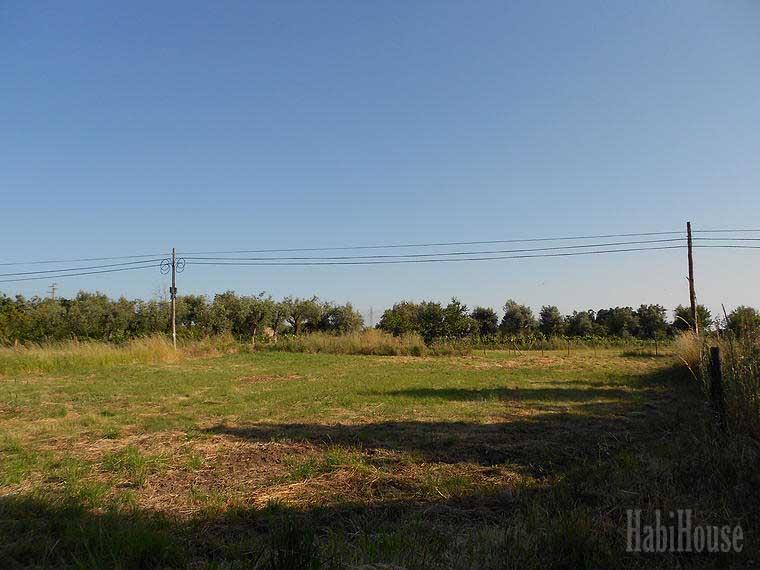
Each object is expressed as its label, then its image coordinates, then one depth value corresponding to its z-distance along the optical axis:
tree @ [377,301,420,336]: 44.03
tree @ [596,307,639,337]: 52.66
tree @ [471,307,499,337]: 57.22
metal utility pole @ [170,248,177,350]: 26.42
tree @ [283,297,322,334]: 53.97
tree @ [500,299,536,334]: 56.69
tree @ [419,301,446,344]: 44.47
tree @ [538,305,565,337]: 56.02
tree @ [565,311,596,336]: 54.97
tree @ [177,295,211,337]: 47.41
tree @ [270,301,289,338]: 51.97
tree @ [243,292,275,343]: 50.12
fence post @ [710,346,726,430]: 5.17
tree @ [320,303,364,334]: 54.66
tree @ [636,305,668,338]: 51.09
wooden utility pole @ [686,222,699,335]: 22.62
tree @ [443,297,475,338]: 44.19
